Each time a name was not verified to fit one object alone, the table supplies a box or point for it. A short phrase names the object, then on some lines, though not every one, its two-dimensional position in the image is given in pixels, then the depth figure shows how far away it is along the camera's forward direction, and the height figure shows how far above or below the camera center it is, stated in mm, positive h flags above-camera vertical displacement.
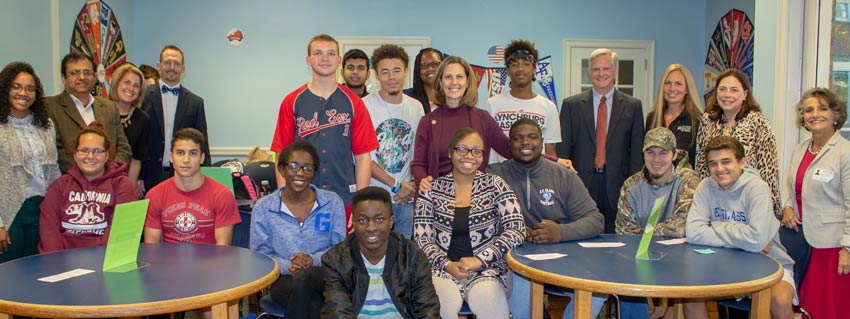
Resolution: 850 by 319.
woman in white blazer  3180 -370
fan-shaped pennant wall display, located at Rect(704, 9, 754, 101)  6664 +953
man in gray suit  3834 -20
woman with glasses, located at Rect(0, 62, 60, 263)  3061 -154
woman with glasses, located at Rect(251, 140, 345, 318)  2840 -396
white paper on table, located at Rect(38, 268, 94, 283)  2156 -514
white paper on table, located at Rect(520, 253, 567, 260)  2545 -503
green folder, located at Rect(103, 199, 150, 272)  2270 -393
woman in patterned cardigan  2818 -424
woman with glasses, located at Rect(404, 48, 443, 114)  4062 +354
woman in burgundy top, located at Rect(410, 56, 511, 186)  3398 +42
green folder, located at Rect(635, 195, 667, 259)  2455 -384
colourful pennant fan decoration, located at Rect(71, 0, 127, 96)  5850 +870
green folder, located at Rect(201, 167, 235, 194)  3625 -260
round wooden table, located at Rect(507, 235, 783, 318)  2082 -499
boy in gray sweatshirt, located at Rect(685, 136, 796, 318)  2721 -364
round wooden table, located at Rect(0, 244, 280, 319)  1868 -515
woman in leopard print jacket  3426 +49
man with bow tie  4590 +152
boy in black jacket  2496 -557
